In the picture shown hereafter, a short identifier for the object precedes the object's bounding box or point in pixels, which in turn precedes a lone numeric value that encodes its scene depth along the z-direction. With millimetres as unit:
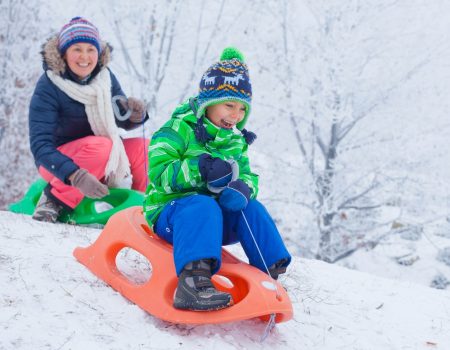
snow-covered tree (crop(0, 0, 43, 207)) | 9609
